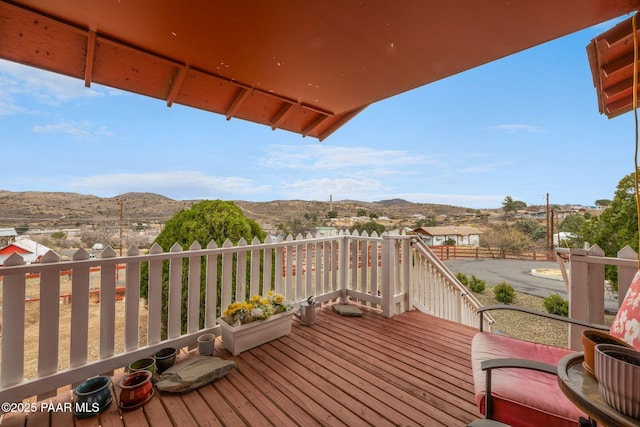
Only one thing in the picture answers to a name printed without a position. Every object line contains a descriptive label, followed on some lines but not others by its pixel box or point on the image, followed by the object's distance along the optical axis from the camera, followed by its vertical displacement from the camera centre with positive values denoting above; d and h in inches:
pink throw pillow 46.4 -20.1
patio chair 40.9 -31.7
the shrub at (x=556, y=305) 263.3 -93.0
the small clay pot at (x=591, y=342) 31.8 -16.0
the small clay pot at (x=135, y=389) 64.6 -46.4
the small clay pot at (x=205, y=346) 89.6 -46.9
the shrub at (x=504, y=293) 312.2 -95.4
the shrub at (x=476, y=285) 358.3 -98.2
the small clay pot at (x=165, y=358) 80.9 -46.6
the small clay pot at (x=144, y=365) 76.1 -46.5
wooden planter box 91.2 -45.0
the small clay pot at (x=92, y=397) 61.4 -46.4
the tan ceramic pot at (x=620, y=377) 23.6 -15.7
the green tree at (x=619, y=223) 163.9 -3.3
